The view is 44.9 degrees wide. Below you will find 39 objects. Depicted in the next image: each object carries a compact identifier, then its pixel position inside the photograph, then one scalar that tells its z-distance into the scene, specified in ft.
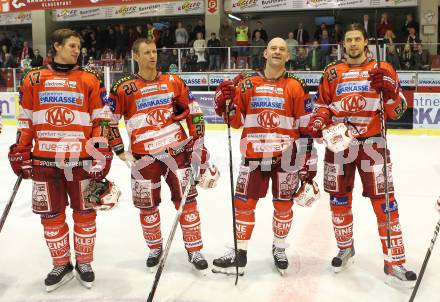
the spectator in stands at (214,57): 40.40
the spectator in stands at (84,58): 44.13
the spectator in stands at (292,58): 36.88
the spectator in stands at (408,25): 44.75
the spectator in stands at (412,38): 35.01
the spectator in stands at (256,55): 38.73
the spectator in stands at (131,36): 51.21
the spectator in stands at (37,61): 49.16
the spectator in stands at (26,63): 47.42
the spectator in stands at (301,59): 36.73
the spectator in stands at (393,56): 34.47
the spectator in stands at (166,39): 50.16
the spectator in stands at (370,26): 46.50
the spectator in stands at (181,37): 49.52
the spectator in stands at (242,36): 44.75
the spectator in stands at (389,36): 41.34
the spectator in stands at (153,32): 46.95
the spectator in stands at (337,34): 42.13
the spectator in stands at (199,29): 49.22
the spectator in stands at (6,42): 56.85
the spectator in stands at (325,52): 36.73
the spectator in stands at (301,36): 45.57
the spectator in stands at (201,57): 40.47
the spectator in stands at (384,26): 44.47
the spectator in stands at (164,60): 39.84
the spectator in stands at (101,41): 52.85
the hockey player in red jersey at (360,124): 10.61
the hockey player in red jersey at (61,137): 10.24
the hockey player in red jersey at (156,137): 11.07
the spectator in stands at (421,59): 34.65
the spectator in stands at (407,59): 34.65
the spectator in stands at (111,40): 52.42
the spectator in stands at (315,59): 36.60
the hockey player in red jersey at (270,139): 10.90
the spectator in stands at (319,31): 45.39
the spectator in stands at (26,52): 50.95
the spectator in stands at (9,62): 51.60
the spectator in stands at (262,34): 45.39
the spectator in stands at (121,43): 51.13
